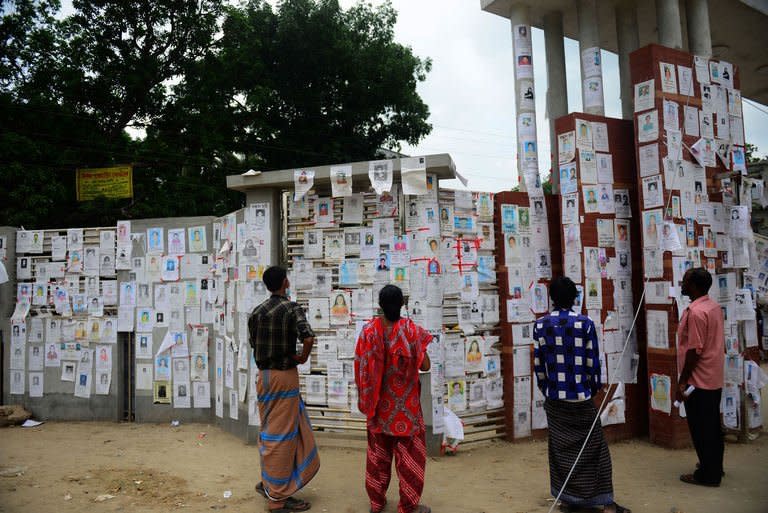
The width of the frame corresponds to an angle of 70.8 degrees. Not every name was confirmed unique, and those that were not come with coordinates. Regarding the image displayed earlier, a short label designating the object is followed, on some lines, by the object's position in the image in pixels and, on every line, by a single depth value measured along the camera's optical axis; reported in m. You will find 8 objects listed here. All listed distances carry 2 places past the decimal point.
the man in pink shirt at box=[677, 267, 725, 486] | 4.34
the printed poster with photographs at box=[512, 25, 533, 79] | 8.00
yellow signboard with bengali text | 14.15
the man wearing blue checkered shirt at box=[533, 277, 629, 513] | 3.86
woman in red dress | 3.77
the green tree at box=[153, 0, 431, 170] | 16.39
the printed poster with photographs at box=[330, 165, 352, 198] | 5.48
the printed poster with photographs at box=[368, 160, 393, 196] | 5.35
